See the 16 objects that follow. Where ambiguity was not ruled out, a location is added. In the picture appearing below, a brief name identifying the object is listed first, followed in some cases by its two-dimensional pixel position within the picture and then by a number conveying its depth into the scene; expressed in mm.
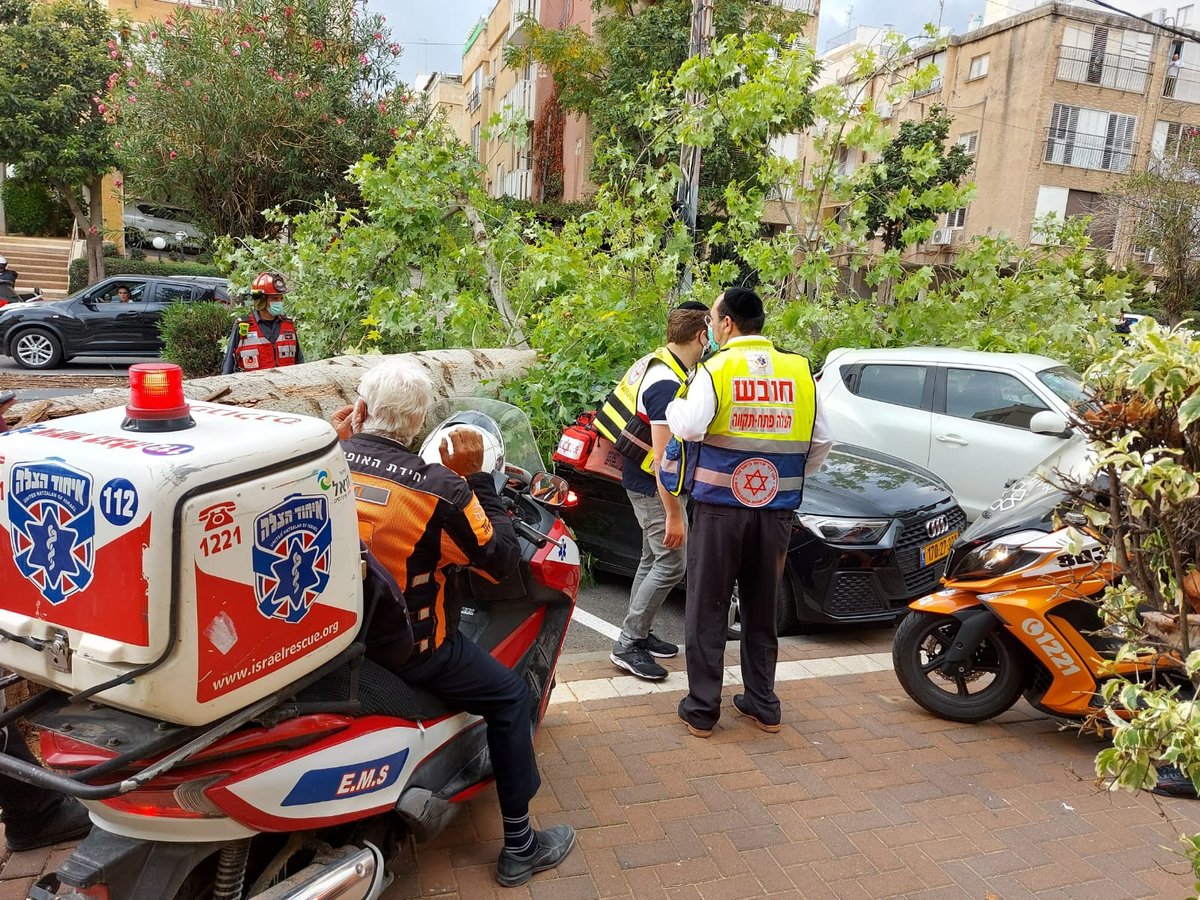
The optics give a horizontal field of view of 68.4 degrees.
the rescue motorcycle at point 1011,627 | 3693
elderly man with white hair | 2512
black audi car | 4969
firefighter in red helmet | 6977
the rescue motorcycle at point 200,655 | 1707
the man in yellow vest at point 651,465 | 4117
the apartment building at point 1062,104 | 31109
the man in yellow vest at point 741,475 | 3686
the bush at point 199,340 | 10727
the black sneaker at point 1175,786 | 3543
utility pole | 8477
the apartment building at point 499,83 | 30000
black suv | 14453
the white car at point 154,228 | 25766
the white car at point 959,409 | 6684
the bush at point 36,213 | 27953
